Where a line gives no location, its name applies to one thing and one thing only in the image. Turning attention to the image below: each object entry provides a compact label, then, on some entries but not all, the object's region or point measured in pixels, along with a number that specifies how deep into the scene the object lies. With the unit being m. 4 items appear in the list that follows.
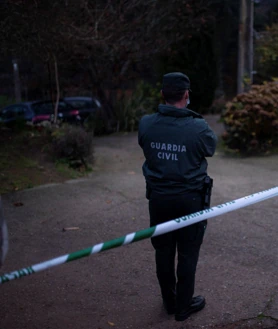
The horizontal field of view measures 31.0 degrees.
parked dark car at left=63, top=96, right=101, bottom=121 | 16.00
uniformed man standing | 3.57
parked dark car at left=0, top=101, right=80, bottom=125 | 15.73
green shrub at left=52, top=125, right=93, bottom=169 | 8.95
